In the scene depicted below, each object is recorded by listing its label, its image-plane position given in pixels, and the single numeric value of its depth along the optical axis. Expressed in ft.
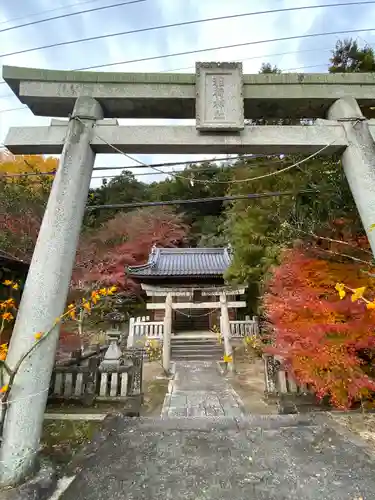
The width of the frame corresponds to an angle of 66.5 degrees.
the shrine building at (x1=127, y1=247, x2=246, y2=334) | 46.44
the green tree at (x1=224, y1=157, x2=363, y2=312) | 16.61
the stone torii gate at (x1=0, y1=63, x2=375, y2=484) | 11.19
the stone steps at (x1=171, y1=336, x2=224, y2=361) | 37.77
